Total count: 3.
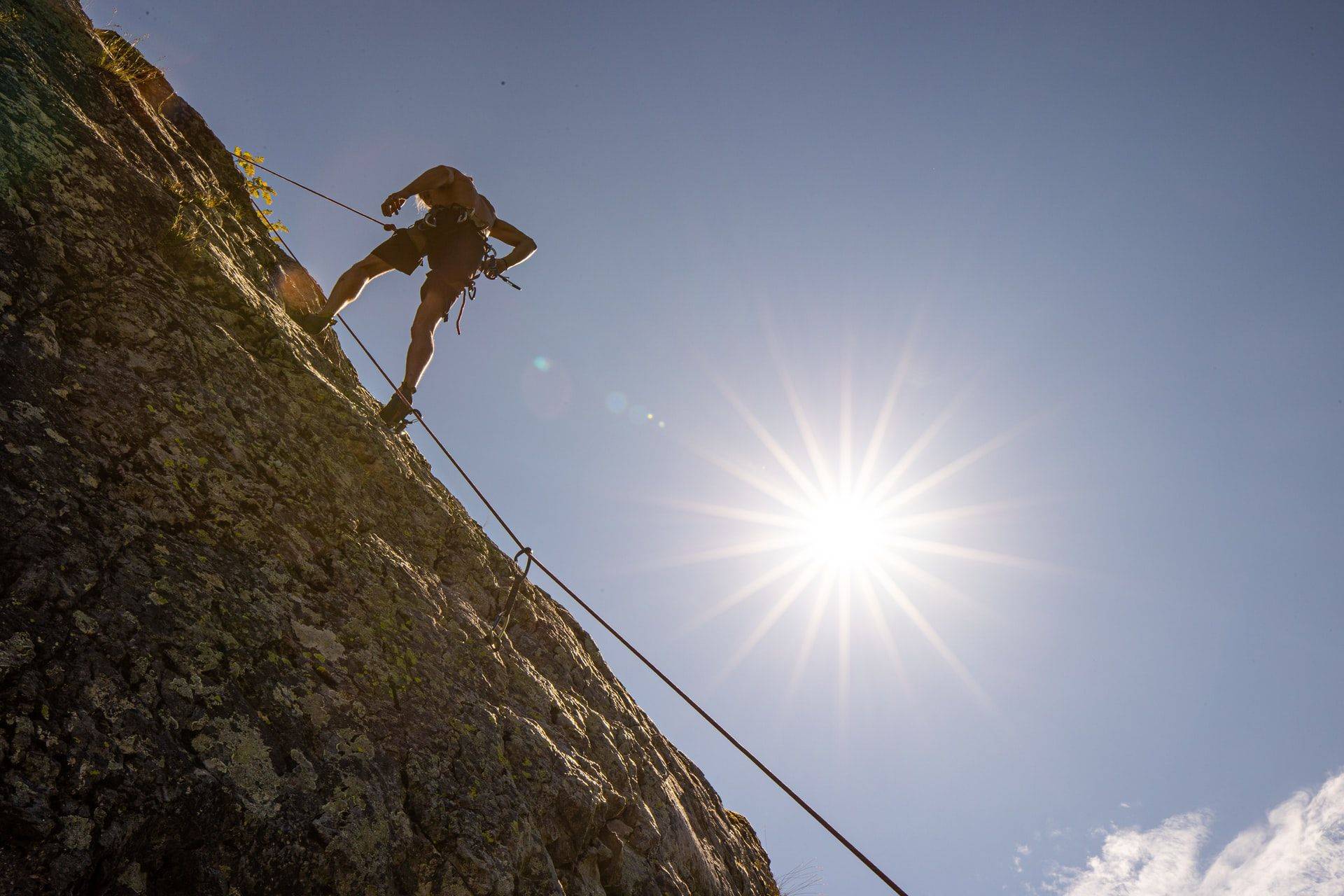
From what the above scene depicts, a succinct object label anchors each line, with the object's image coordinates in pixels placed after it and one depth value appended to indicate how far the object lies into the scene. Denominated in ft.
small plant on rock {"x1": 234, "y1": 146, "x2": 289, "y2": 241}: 22.15
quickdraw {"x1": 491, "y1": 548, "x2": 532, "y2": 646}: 15.23
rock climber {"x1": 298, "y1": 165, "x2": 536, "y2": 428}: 20.56
